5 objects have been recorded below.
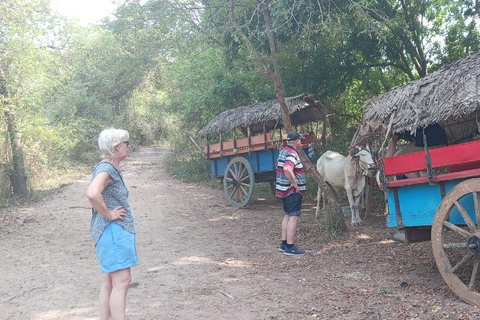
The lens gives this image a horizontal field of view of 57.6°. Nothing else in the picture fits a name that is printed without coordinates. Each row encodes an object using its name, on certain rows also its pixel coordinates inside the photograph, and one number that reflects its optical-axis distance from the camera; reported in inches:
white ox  320.6
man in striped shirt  240.5
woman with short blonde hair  123.1
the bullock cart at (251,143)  389.1
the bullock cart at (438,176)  151.6
